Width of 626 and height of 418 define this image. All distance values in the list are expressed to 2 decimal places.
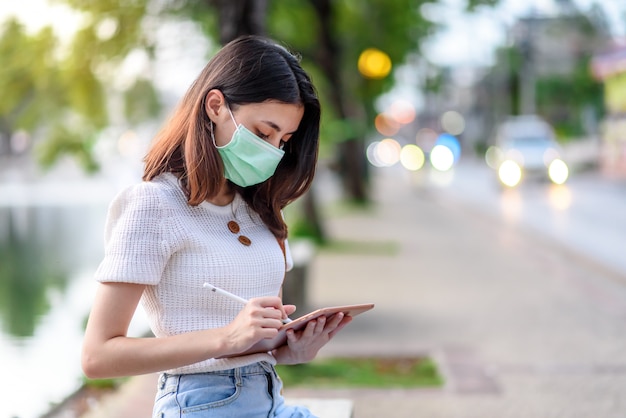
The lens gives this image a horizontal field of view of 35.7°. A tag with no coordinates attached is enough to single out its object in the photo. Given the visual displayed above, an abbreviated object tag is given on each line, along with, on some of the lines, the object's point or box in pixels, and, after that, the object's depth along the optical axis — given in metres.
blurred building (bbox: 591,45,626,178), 38.97
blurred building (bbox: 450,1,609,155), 61.38
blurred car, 30.88
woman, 2.38
